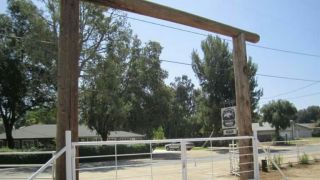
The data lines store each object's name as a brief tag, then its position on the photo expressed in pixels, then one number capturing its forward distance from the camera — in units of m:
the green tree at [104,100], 23.26
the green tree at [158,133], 34.96
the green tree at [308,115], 91.26
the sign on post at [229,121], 8.66
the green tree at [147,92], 31.48
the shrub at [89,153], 20.52
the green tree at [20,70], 24.20
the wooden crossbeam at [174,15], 5.22
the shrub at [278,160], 13.69
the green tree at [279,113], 41.55
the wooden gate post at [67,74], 4.37
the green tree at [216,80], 31.28
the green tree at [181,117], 45.78
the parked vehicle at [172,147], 32.90
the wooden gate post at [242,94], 6.62
